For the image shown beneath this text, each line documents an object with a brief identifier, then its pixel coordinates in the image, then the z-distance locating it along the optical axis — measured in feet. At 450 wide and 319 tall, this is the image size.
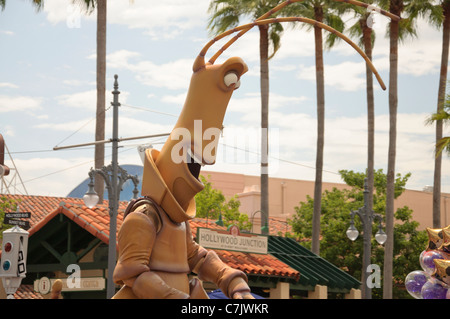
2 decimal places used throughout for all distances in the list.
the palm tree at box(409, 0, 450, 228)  87.92
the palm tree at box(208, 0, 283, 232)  82.74
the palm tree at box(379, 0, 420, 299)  82.07
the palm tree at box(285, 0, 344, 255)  84.07
